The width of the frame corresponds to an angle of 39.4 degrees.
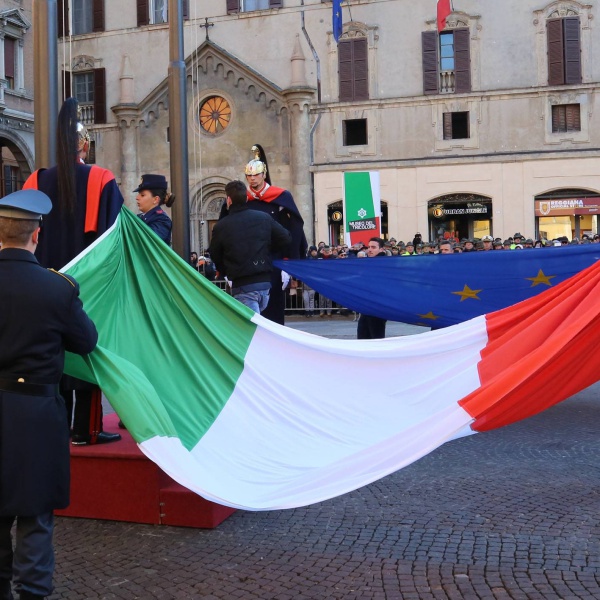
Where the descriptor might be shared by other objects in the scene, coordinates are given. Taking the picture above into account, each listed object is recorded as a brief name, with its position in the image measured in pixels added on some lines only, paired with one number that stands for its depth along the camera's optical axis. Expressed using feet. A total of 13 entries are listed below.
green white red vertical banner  68.74
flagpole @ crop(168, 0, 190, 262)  31.32
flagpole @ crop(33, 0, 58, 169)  22.13
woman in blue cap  21.33
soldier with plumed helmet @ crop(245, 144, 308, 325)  27.91
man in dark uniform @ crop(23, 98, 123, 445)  17.26
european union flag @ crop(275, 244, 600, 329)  24.51
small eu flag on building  98.58
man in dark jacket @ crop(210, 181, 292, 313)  25.13
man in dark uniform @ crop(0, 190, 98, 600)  11.02
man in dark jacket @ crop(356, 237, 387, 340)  30.60
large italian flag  14.14
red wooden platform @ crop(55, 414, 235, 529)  15.90
